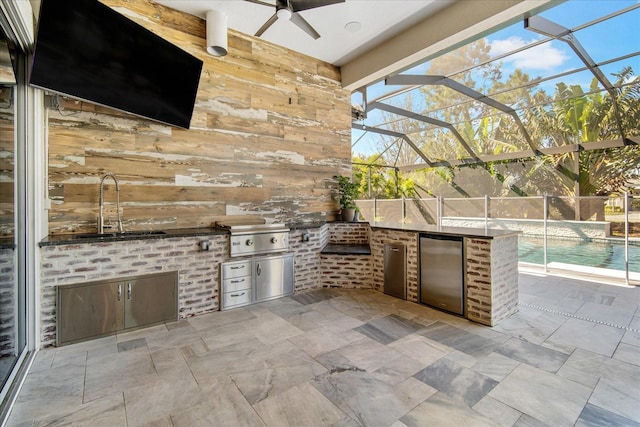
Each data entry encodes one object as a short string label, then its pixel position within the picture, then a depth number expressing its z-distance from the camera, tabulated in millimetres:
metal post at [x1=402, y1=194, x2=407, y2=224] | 8484
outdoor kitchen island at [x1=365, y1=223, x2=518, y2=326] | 3049
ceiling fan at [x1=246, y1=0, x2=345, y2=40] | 2936
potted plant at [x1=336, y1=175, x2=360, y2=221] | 4961
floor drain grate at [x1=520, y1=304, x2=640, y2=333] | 2928
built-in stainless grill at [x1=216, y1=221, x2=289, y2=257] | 3564
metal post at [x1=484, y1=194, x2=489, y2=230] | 6555
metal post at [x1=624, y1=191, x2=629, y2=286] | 4402
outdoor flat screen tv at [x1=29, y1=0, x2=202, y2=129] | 2352
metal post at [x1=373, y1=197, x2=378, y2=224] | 8880
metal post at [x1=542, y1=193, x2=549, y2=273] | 5176
